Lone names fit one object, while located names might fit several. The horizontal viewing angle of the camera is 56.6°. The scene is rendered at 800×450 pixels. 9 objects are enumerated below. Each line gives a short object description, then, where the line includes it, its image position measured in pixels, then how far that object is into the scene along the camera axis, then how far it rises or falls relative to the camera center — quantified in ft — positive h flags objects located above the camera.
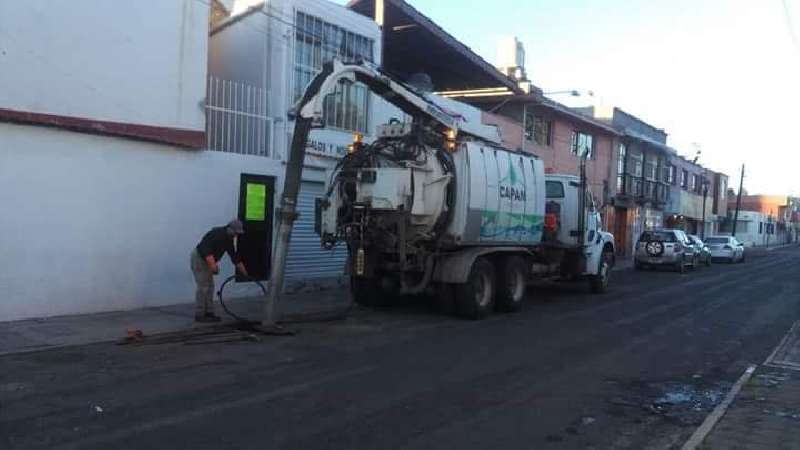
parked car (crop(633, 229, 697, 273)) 95.09 -3.75
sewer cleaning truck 40.70 +0.03
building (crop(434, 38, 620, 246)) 86.22 +12.36
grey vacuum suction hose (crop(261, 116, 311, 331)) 35.53 -0.49
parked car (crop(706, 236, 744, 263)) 132.26 -4.30
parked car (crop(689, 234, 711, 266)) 109.31 -4.30
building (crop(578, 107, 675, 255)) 127.24 +8.12
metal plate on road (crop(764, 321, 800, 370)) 32.17 -5.92
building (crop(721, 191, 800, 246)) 269.23 +2.37
